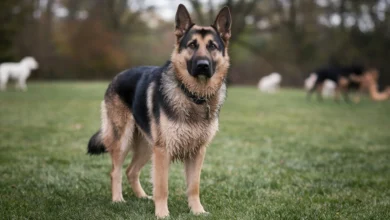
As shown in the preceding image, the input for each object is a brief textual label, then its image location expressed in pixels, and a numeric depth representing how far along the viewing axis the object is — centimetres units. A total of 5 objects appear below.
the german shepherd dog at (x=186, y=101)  414
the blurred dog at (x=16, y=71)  2355
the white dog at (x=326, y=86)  2334
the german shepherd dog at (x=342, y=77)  2125
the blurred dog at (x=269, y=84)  2859
